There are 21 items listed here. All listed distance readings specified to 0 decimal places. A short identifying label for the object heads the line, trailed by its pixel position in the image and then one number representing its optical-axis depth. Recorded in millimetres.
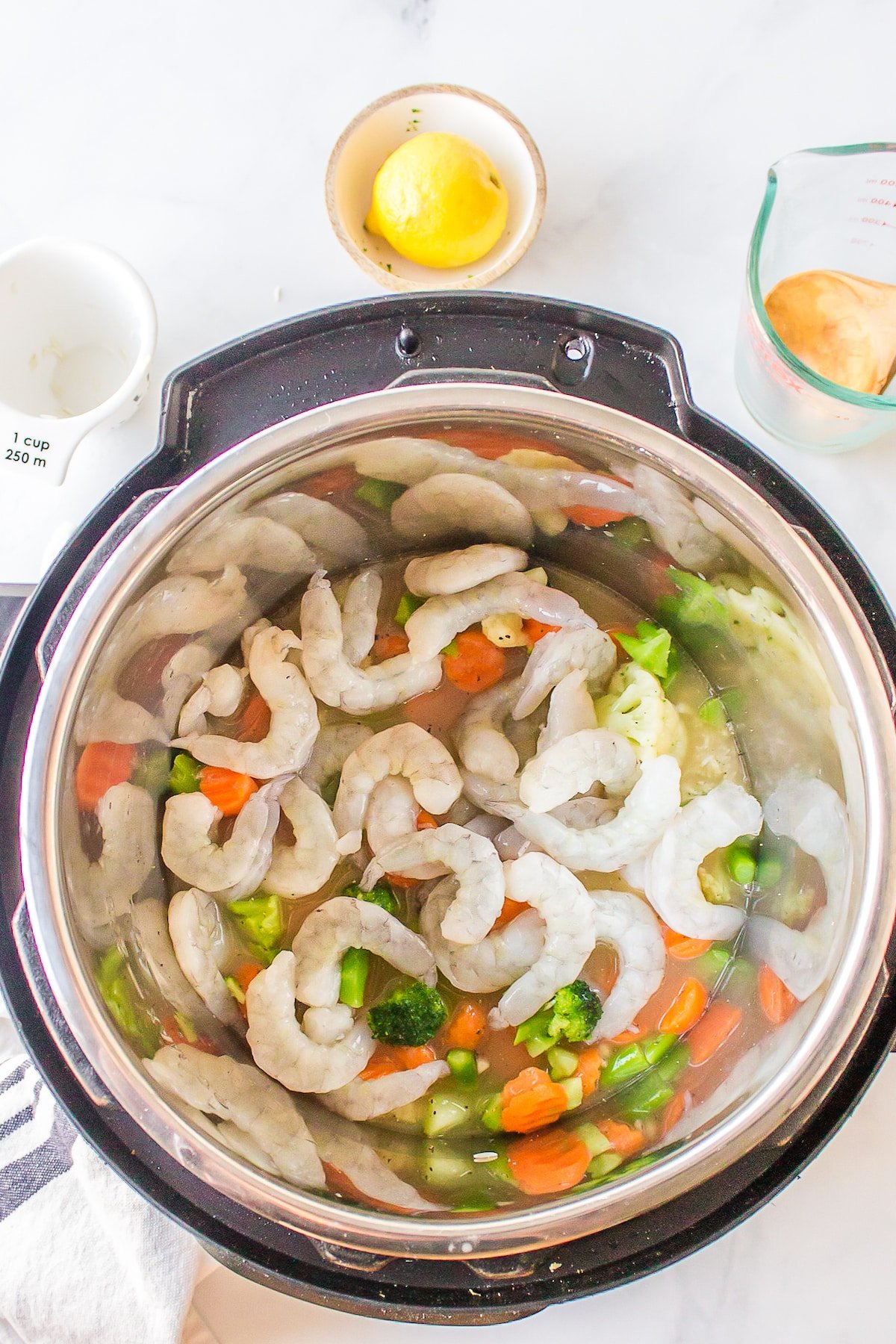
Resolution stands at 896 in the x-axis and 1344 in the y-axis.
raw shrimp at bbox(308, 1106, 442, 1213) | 989
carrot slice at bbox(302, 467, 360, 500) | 981
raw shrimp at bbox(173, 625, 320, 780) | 1085
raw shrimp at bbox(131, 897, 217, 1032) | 1032
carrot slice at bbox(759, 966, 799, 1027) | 1021
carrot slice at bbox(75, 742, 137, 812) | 950
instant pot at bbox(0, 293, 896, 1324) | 892
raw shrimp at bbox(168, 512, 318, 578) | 949
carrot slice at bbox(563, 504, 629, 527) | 1052
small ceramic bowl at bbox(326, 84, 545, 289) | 1131
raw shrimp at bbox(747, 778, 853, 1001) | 975
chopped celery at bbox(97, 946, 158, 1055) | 937
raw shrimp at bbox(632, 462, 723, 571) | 954
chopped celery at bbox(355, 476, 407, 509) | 1028
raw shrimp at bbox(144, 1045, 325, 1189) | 962
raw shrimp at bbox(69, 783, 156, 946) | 952
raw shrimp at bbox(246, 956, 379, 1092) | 1035
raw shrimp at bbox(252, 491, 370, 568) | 996
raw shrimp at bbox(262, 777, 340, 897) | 1096
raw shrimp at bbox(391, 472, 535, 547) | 1056
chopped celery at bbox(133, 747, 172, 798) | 1067
